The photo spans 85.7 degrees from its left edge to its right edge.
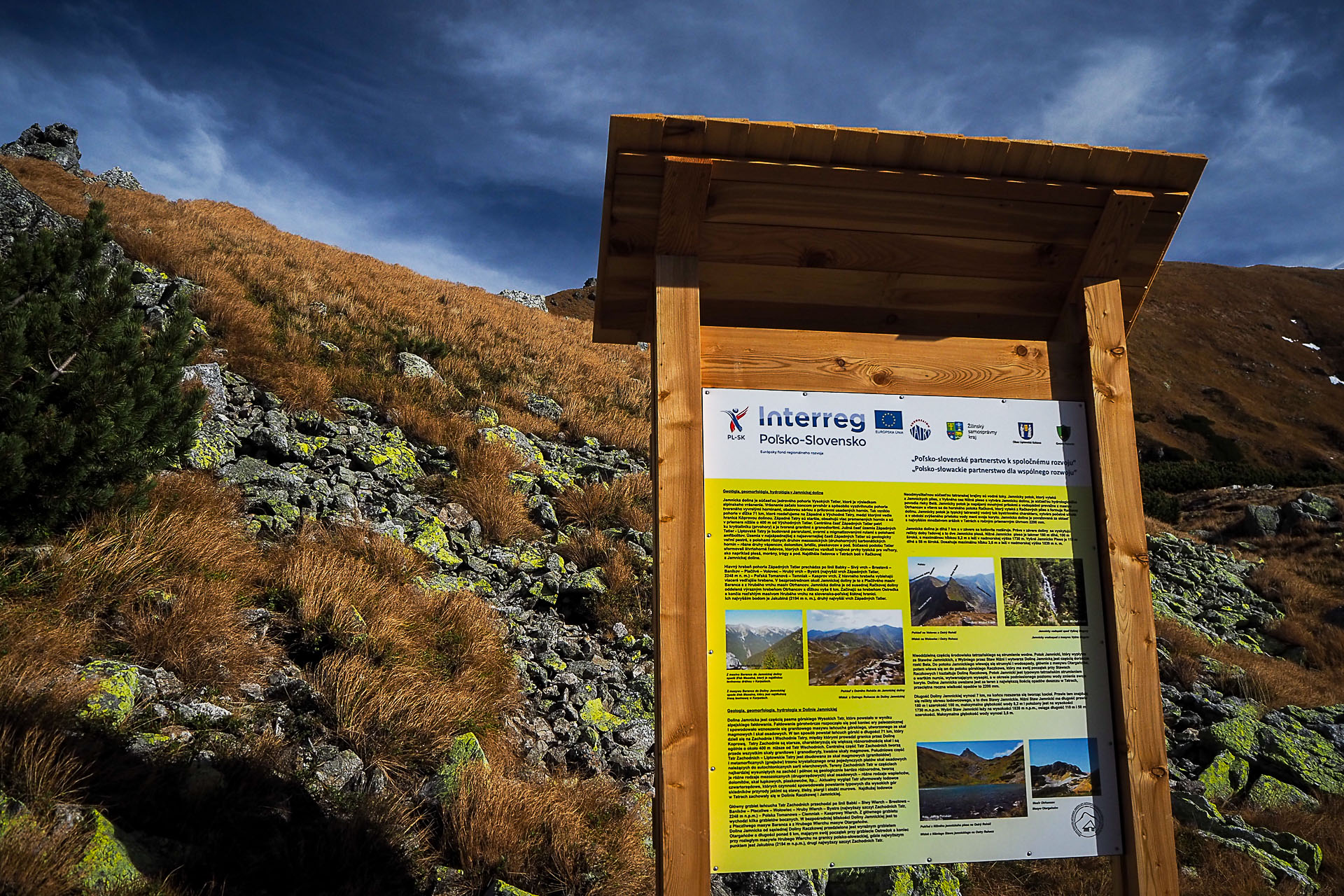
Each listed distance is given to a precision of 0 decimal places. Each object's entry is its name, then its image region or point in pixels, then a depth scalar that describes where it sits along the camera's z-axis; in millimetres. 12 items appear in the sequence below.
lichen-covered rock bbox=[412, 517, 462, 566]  6309
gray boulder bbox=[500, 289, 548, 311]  30984
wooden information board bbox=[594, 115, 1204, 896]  2242
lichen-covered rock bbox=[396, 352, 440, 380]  9789
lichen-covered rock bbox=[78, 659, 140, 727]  3238
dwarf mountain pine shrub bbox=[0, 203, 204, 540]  3908
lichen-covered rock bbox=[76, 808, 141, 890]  2455
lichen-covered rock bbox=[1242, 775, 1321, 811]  6016
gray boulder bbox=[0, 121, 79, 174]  25203
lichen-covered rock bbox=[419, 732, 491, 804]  3695
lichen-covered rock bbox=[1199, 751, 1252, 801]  6172
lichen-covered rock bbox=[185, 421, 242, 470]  6008
